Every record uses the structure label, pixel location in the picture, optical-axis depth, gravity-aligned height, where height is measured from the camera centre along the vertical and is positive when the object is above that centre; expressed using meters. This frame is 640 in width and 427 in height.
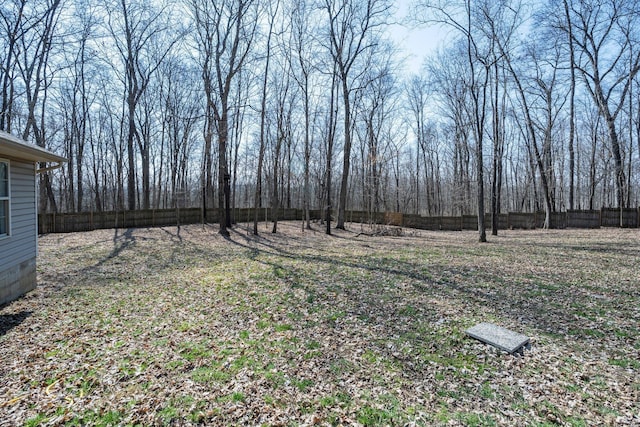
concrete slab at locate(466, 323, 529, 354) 3.72 -1.72
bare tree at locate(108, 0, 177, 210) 18.11 +9.23
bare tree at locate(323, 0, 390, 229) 15.20 +8.67
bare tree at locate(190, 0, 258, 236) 13.23 +7.36
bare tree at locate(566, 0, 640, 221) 16.69 +7.93
